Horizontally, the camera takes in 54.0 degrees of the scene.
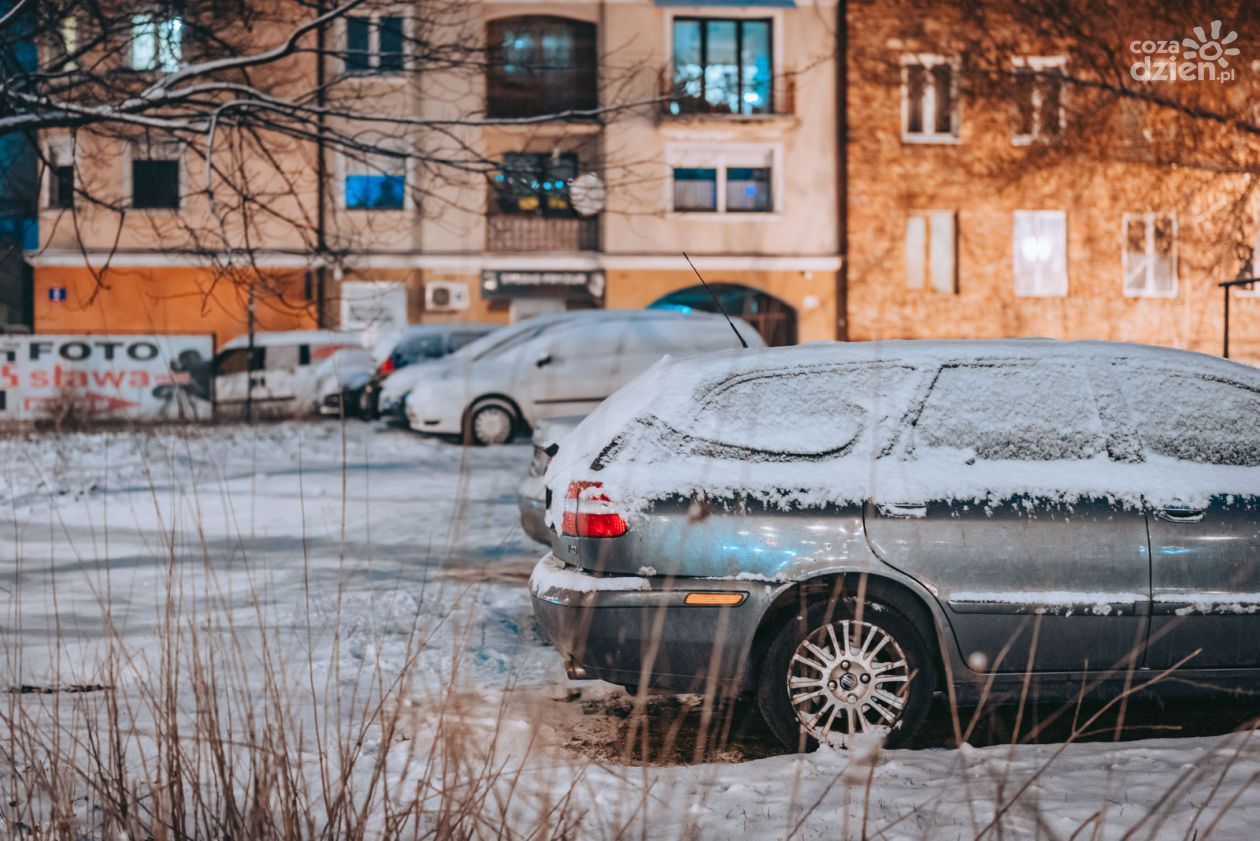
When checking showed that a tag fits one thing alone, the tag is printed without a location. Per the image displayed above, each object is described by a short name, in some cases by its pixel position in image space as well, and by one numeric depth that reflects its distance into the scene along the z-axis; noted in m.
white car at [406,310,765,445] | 15.87
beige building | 29.94
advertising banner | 20.59
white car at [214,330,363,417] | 22.00
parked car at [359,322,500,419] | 20.86
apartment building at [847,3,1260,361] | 30.75
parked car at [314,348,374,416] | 21.50
